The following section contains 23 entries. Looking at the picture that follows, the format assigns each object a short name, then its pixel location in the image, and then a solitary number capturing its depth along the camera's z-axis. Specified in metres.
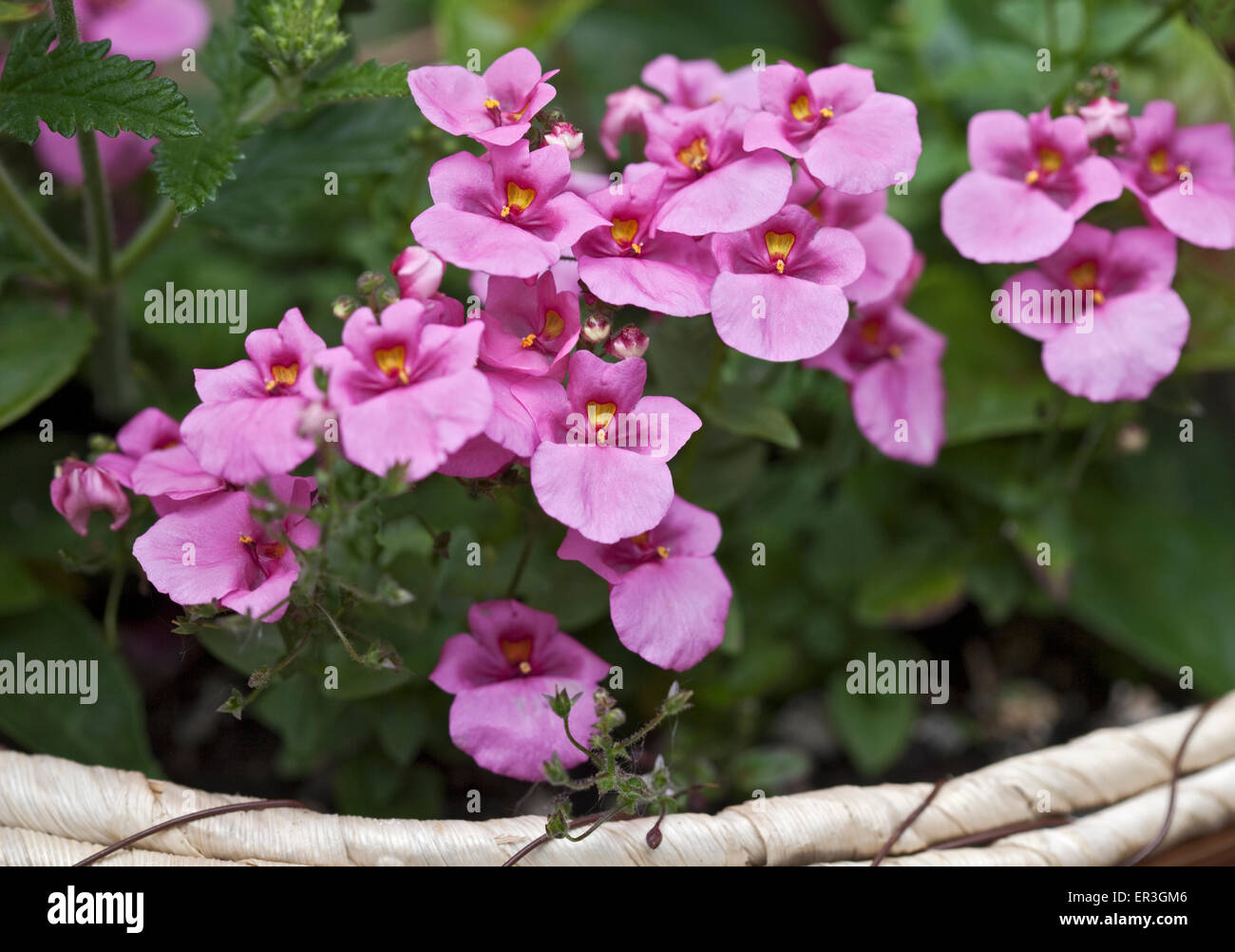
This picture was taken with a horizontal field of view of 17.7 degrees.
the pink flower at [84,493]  0.49
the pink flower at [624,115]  0.51
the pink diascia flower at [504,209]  0.48
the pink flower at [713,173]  0.49
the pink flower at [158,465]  0.48
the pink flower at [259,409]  0.47
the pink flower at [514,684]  0.49
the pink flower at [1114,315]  0.50
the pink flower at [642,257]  0.48
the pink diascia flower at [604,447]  0.47
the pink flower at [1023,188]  0.50
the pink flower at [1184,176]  0.51
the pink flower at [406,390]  0.46
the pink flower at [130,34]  0.57
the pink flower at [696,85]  0.52
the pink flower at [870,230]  0.51
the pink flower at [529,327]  0.48
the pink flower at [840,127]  0.49
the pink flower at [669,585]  0.48
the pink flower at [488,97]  0.48
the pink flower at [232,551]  0.48
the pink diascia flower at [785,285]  0.48
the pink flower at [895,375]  0.52
